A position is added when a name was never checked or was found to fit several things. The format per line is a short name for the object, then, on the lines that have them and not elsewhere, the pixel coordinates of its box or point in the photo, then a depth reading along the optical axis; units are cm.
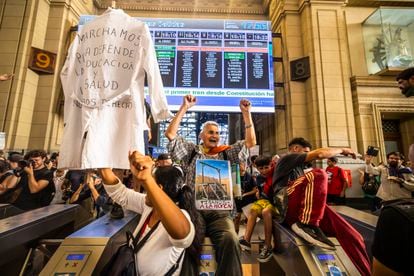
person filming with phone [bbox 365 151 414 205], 329
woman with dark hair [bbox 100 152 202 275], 91
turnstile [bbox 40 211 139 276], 134
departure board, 646
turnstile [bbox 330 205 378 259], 187
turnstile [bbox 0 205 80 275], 156
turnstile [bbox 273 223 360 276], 145
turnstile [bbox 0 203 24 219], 228
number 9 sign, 657
